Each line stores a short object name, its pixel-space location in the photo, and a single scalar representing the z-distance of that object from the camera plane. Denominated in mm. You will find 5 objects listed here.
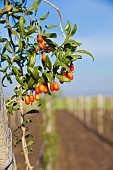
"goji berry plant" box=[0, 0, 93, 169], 1236
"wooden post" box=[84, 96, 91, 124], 17450
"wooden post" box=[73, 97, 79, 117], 23267
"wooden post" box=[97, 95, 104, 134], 13108
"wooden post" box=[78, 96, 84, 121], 20091
